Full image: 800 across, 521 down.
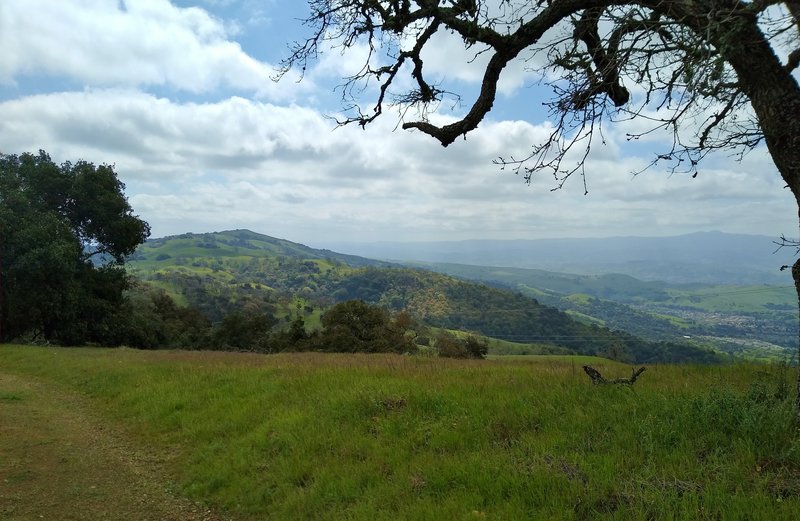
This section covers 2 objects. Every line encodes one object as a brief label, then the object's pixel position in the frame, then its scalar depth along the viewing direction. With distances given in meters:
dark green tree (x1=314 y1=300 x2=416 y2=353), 43.56
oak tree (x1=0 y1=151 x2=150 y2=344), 27.67
